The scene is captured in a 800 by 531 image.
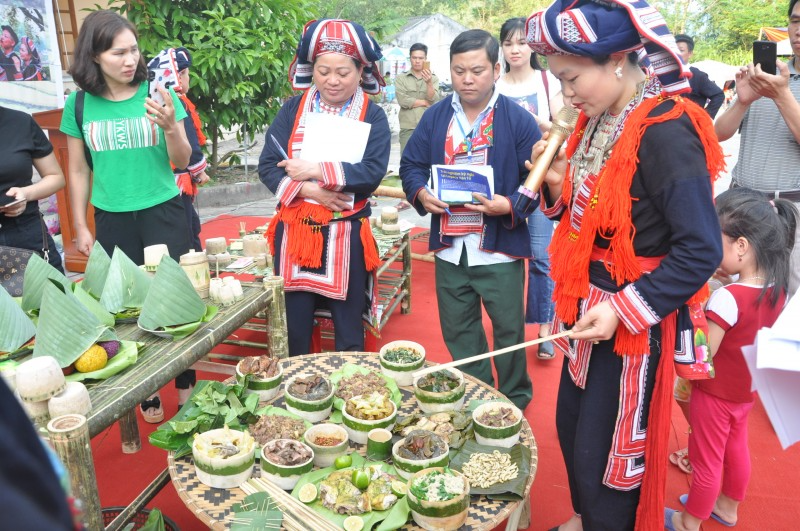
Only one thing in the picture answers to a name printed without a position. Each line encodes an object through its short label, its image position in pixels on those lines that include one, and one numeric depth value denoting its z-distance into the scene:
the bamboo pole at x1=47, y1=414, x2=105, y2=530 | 1.38
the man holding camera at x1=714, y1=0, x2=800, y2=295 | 2.42
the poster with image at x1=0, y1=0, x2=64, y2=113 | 4.53
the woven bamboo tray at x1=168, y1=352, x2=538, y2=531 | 1.52
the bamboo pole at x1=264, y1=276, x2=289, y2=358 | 2.40
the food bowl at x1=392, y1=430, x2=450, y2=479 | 1.65
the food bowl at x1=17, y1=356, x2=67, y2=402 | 1.45
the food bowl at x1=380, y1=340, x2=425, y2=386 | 2.13
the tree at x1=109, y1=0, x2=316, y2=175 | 6.94
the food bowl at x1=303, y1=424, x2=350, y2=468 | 1.72
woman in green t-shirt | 2.56
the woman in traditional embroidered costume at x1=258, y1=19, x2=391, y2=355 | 2.59
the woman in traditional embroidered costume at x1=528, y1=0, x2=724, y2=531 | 1.49
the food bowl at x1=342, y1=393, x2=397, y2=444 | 1.82
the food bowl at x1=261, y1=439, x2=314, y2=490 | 1.63
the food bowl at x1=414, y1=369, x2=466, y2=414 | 1.96
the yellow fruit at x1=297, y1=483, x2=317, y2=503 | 1.59
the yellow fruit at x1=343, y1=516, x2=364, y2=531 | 1.49
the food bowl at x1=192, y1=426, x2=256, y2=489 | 1.61
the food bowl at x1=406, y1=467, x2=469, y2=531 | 1.45
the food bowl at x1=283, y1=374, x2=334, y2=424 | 1.91
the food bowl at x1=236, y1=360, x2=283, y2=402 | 2.02
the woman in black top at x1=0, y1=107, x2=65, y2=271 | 2.61
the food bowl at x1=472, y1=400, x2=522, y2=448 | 1.79
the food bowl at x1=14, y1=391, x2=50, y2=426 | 1.48
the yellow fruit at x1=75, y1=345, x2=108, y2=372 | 1.66
